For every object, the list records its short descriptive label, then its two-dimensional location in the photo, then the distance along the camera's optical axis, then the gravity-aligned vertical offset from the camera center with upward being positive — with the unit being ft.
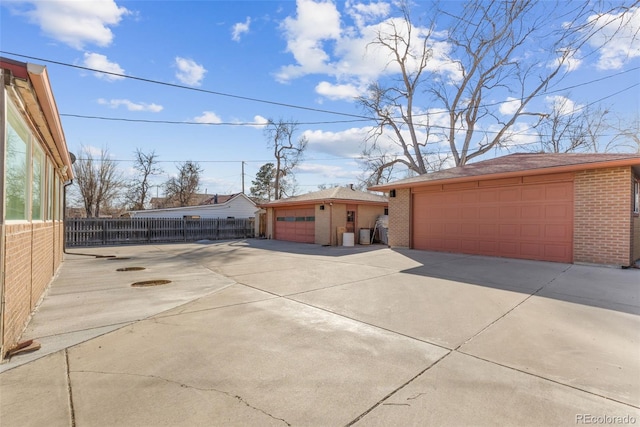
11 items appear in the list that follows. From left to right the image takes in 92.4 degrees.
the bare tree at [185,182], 114.42 +12.19
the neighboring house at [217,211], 83.61 +0.98
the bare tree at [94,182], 87.04 +9.52
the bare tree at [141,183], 108.27 +11.34
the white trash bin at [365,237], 54.19 -3.97
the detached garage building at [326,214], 51.96 +0.10
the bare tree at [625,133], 55.16 +15.23
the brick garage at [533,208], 24.75 +0.63
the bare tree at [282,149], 107.55 +23.51
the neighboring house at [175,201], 117.29 +5.48
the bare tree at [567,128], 69.05 +20.99
